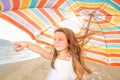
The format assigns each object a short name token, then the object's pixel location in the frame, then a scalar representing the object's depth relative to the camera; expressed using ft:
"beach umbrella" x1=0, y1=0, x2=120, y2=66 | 3.27
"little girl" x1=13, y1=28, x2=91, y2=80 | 3.00
